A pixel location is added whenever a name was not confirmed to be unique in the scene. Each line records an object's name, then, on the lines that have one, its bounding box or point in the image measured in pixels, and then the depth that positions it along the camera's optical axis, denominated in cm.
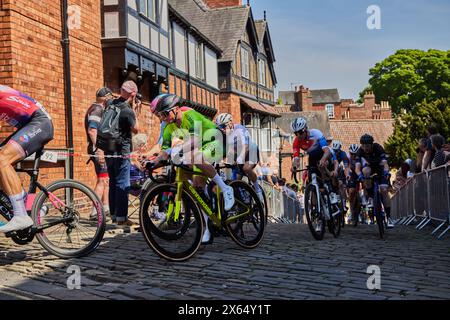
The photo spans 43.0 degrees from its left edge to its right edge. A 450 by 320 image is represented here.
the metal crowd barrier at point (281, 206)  2084
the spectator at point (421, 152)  1318
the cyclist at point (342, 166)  1293
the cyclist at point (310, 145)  910
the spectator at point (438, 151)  1132
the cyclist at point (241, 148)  957
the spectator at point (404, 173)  1725
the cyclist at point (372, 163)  984
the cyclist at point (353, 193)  1230
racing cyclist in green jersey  616
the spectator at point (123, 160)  812
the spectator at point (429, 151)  1202
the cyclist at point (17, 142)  545
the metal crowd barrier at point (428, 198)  1017
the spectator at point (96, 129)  923
